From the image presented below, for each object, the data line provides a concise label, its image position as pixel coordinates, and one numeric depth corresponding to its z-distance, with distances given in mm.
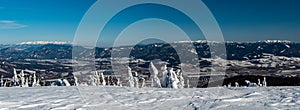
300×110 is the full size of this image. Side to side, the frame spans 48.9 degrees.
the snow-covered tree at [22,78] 58288
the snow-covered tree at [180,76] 53062
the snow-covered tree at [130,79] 56516
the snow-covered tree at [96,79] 64662
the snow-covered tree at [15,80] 59781
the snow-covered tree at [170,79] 42381
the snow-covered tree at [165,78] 43650
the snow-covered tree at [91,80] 59659
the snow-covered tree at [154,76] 46875
